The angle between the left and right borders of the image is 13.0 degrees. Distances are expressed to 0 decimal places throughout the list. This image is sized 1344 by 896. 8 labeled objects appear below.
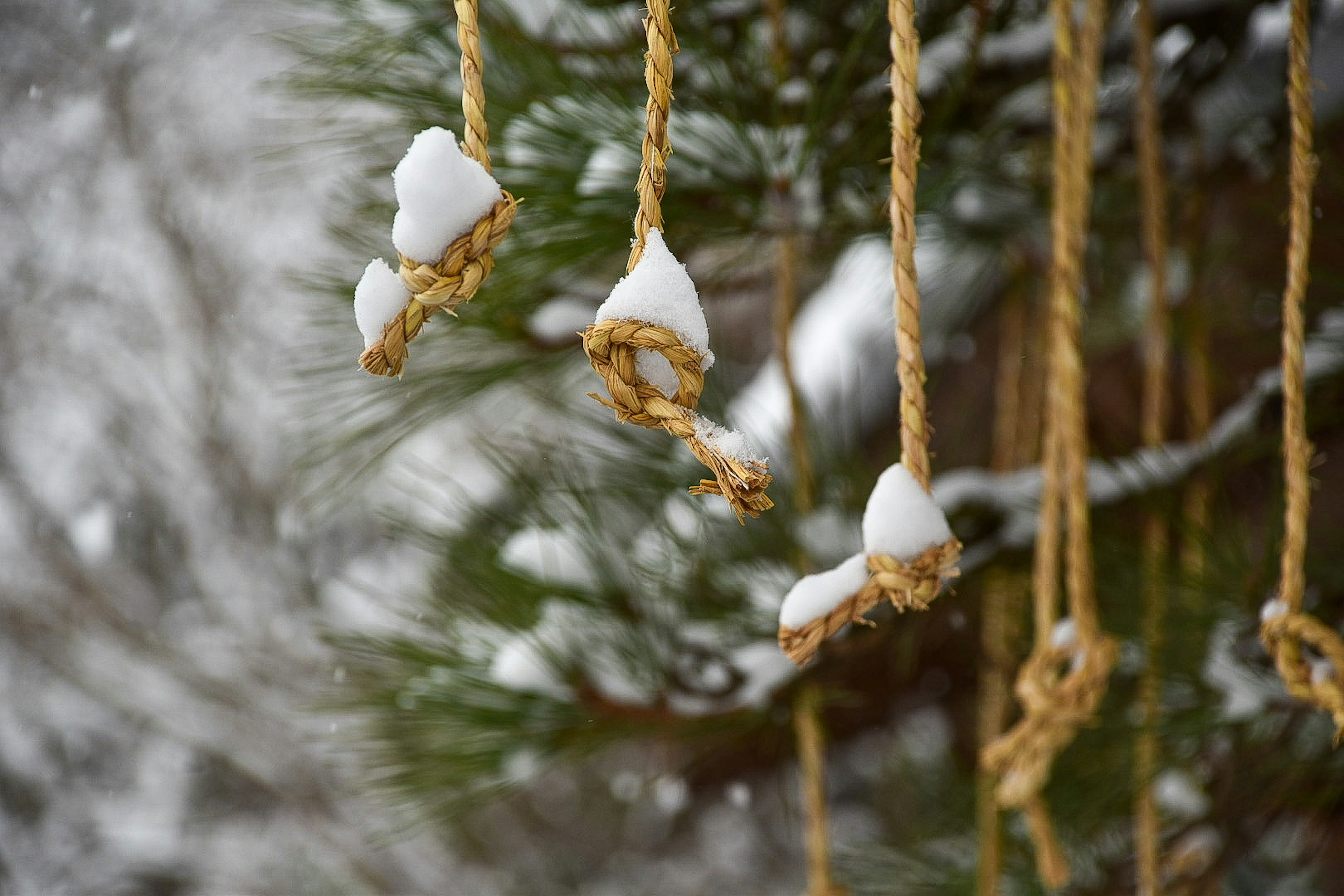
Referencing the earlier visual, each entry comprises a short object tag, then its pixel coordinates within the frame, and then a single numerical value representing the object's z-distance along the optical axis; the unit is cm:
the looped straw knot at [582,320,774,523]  167
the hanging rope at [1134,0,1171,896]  192
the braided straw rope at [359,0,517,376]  168
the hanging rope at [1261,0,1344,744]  177
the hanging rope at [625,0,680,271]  167
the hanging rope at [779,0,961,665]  171
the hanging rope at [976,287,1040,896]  217
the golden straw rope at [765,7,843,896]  193
